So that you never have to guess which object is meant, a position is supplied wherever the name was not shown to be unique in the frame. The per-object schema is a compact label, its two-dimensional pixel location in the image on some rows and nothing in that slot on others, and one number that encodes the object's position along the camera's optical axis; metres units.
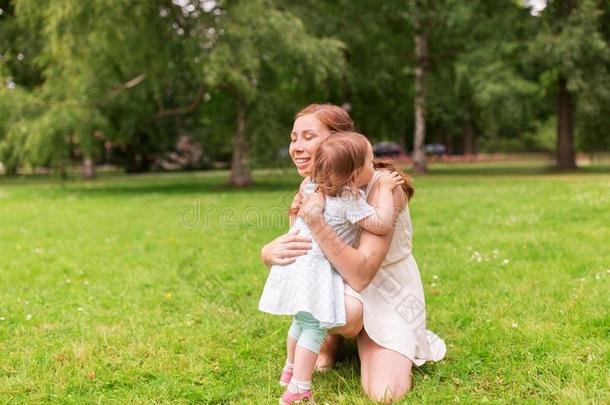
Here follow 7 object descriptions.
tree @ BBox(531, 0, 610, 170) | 19.50
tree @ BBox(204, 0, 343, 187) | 15.01
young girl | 2.93
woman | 3.06
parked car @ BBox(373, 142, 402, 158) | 47.25
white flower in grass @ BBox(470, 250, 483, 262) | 6.16
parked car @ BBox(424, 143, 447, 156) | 49.81
